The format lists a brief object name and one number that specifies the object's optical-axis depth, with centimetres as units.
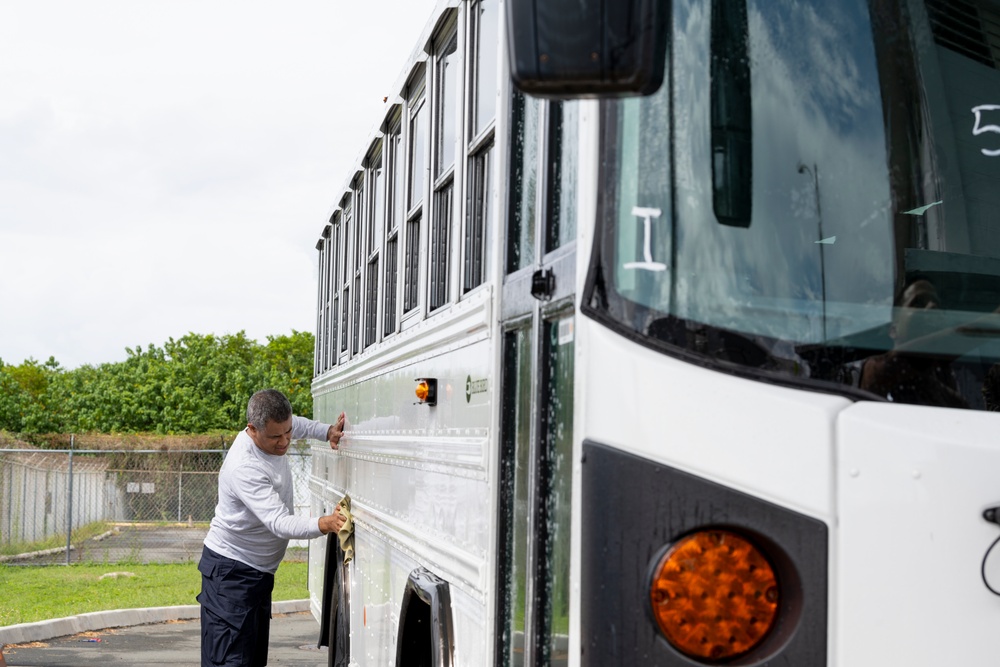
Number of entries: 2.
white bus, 222
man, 659
